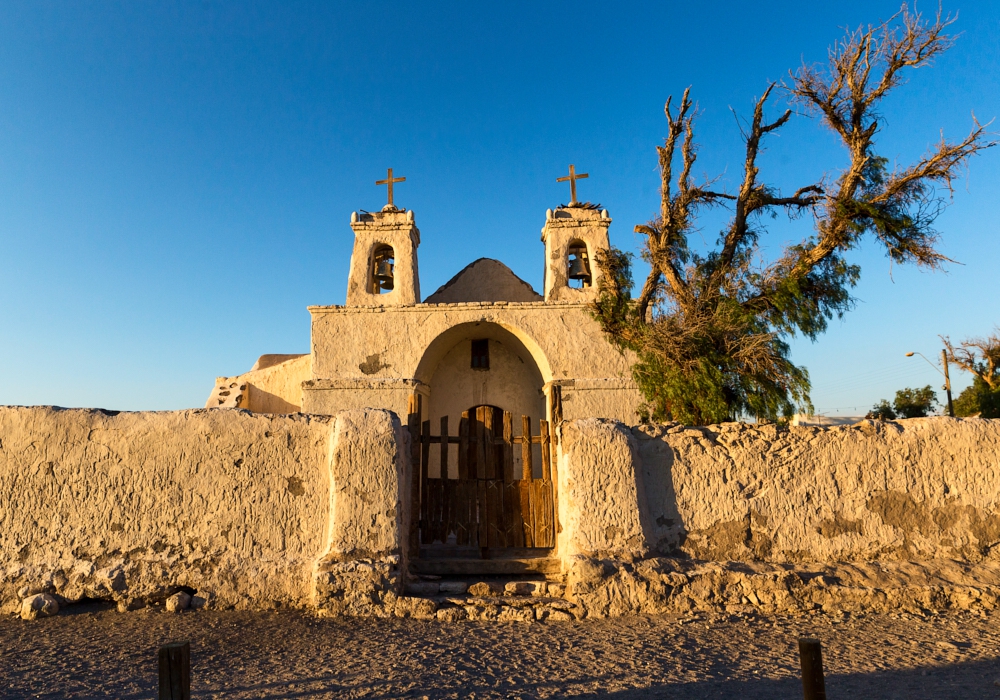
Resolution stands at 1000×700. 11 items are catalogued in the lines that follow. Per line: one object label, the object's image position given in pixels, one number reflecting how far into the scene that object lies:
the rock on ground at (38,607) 4.86
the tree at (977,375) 22.48
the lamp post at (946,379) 24.50
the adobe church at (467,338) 10.95
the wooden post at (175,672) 2.46
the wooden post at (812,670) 2.42
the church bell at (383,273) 12.39
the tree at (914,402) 25.01
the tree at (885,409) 24.44
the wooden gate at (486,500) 6.04
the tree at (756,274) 8.45
